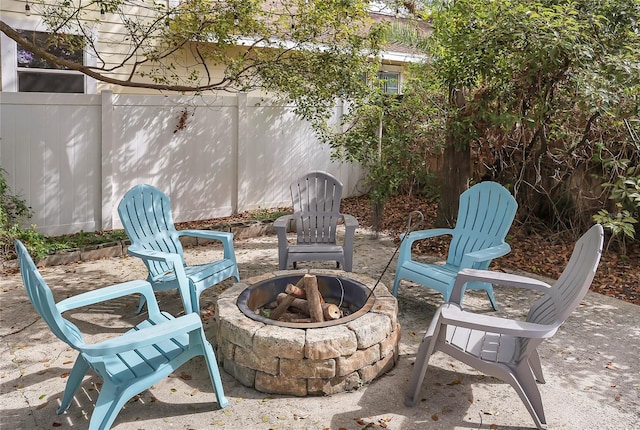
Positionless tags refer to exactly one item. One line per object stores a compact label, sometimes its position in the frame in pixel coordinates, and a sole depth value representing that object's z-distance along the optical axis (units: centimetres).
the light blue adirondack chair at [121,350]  254
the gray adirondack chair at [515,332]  276
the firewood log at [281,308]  362
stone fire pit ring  308
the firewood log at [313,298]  348
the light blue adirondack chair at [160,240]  412
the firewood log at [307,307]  351
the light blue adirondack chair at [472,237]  431
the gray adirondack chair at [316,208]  545
